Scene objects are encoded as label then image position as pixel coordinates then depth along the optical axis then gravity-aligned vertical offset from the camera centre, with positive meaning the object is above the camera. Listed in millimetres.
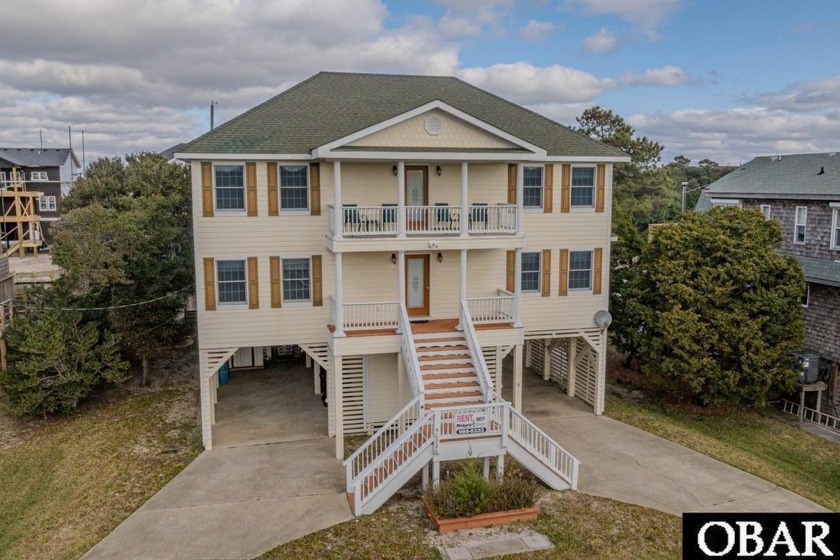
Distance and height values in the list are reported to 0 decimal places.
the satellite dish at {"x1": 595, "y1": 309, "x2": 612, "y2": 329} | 19453 -3067
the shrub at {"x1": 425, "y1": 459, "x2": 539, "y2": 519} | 12781 -5637
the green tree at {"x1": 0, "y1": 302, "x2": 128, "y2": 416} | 18719 -4342
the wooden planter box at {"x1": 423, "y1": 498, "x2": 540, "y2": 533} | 12594 -6025
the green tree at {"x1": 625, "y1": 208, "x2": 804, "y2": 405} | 18703 -2848
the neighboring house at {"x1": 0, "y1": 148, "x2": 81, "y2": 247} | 47406 +3016
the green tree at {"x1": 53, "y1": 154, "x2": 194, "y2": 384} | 20016 -1547
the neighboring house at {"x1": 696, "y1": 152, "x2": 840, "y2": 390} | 21469 +89
